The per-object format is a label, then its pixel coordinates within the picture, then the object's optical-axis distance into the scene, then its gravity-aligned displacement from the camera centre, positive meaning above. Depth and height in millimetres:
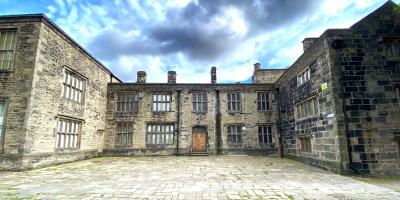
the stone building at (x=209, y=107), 9375 +1600
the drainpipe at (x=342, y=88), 9005 +1958
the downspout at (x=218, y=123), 17688 +851
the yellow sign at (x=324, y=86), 10039 +2181
